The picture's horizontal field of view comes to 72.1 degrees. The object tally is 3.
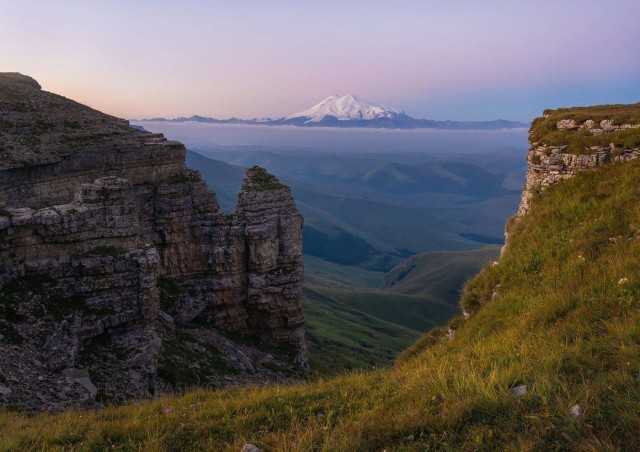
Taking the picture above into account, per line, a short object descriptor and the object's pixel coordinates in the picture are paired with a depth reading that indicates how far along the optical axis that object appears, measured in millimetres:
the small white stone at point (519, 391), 8766
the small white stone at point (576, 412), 7633
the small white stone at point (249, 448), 8648
